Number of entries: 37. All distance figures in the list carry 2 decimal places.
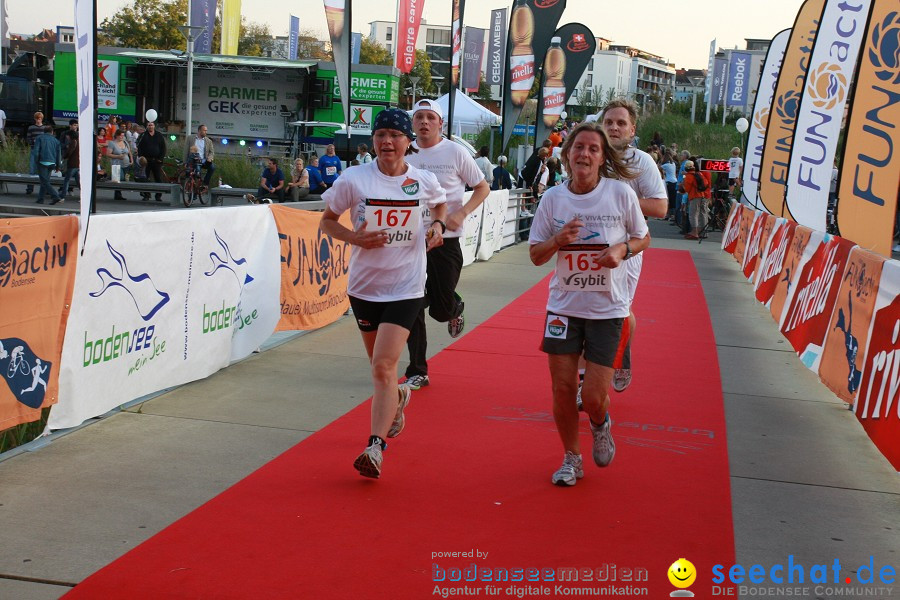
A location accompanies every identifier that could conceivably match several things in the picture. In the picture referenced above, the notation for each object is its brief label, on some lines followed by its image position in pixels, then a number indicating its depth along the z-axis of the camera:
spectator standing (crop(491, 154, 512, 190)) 23.79
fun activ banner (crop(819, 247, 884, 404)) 6.98
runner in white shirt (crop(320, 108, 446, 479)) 5.53
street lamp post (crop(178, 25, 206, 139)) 28.55
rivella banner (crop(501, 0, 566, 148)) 24.67
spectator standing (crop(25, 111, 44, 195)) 25.21
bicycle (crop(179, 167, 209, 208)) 25.48
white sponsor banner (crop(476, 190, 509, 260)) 18.45
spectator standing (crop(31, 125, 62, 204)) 22.77
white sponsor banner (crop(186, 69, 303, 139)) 48.16
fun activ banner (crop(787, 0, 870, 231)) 11.90
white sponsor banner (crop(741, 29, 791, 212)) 20.80
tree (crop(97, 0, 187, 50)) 74.19
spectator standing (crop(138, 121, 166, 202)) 26.91
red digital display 27.69
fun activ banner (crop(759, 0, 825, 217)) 16.39
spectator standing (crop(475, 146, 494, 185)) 22.34
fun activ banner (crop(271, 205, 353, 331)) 9.54
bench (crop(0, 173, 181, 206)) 24.24
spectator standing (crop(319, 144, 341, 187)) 24.73
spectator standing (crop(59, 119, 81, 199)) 24.27
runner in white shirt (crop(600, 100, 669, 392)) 6.83
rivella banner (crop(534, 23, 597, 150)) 27.55
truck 38.44
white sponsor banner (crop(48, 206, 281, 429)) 6.24
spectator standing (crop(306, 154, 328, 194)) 24.08
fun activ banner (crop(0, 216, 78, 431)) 5.48
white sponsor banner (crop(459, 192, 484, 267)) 16.88
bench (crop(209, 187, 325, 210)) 24.63
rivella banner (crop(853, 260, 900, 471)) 5.88
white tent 38.50
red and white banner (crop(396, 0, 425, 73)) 42.38
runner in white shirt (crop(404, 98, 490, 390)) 7.70
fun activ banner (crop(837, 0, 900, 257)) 8.51
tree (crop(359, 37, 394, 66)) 108.56
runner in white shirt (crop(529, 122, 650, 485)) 5.29
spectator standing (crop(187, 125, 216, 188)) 26.28
